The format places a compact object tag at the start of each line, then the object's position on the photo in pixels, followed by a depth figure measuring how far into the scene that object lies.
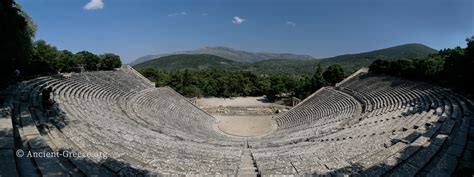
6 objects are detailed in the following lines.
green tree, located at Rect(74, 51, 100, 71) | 35.14
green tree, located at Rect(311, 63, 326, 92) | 42.92
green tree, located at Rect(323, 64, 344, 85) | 43.81
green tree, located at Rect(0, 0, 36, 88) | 11.94
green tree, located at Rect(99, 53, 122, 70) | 37.16
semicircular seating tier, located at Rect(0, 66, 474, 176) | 7.78
